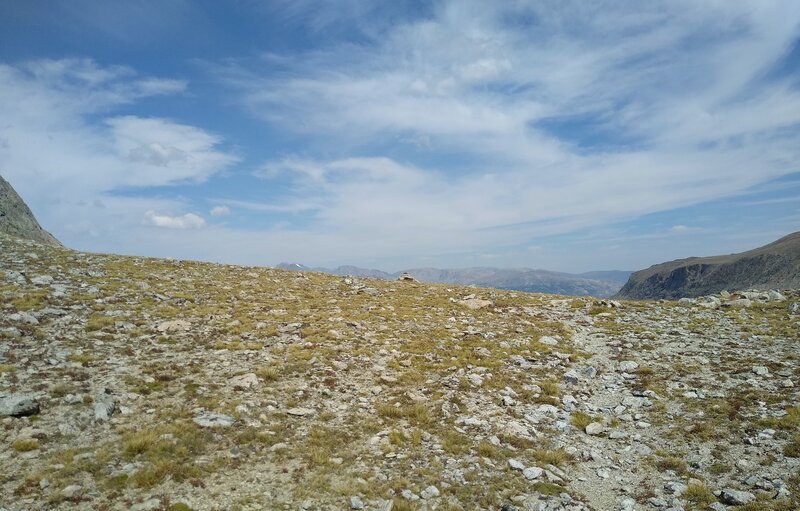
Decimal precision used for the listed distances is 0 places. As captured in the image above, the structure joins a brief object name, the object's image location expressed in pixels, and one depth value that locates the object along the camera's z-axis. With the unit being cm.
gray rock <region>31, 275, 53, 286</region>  2450
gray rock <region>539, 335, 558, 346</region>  2230
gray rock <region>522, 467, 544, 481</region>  1115
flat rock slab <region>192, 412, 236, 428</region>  1273
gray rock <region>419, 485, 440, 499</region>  1023
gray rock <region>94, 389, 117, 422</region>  1232
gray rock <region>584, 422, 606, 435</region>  1368
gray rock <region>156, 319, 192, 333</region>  2053
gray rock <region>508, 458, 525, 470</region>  1158
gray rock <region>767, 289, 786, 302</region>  2922
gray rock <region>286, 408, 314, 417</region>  1407
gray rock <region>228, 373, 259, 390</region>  1552
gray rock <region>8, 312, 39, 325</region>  1838
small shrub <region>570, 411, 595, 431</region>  1411
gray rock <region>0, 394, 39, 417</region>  1179
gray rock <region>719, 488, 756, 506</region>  966
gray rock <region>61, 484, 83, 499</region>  909
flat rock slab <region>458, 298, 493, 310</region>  3075
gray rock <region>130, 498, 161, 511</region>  893
